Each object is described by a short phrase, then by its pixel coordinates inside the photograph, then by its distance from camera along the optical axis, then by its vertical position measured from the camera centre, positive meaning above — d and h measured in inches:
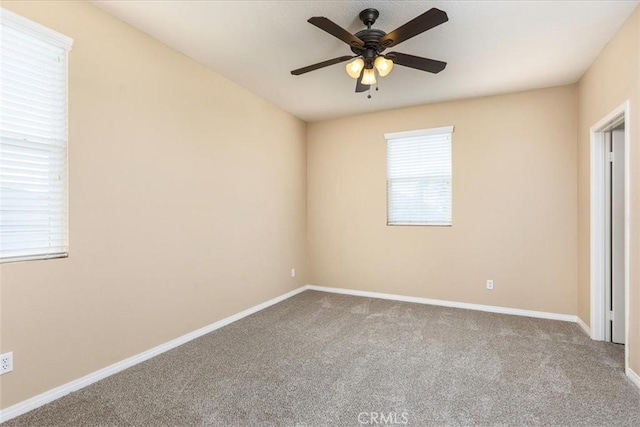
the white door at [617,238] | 118.0 -9.4
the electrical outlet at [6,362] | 74.8 -35.7
